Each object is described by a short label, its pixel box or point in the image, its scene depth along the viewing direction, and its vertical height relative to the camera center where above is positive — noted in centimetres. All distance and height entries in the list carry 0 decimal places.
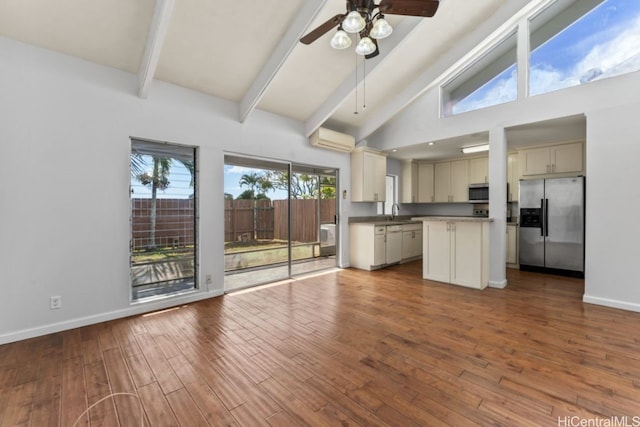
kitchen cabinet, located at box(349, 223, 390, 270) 534 -69
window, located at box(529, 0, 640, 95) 337 +230
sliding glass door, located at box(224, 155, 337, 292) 427 -15
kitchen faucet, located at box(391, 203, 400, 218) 700 +9
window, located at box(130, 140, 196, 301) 330 -11
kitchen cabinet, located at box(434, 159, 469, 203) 641 +75
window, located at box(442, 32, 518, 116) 424 +217
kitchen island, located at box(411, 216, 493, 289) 408 -62
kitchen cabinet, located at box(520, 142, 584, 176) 484 +99
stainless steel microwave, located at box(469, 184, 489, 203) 606 +43
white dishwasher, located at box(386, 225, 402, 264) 562 -69
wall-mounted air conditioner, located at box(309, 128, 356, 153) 483 +133
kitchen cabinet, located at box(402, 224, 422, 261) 604 -68
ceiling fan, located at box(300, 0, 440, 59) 220 +169
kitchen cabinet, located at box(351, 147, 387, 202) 560 +77
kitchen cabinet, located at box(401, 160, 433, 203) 692 +77
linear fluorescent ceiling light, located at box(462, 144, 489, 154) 519 +125
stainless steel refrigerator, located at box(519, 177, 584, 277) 458 -23
